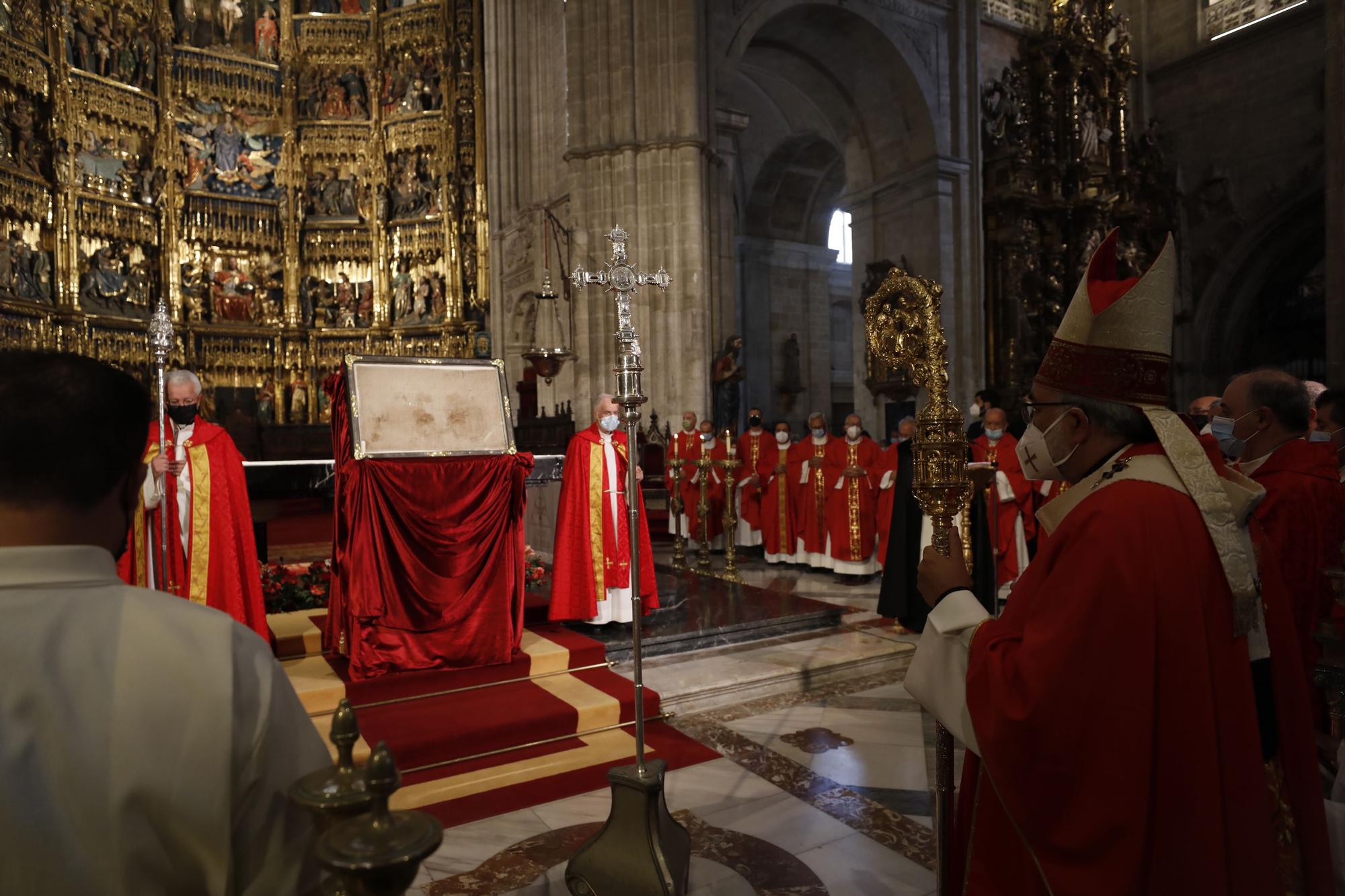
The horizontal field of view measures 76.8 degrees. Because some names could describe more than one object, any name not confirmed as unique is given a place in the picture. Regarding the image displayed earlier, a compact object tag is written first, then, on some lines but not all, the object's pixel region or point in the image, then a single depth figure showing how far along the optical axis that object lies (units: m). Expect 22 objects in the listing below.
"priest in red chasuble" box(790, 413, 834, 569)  9.72
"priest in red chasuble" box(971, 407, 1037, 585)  7.42
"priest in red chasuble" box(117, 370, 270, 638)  4.88
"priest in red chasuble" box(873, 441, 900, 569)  8.45
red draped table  4.71
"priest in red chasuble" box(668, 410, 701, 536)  10.88
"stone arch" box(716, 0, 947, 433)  15.19
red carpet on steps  3.96
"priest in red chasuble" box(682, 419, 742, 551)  11.05
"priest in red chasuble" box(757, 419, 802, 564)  10.20
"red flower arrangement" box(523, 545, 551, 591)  6.97
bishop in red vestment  1.57
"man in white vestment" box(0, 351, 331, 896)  0.91
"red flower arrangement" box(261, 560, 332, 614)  6.38
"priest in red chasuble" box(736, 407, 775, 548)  10.73
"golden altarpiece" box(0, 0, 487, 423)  14.86
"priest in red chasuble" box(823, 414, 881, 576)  9.15
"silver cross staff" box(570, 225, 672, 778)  2.91
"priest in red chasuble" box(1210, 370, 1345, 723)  3.34
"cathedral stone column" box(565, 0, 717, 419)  12.07
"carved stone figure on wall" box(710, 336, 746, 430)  12.78
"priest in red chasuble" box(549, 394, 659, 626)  6.00
